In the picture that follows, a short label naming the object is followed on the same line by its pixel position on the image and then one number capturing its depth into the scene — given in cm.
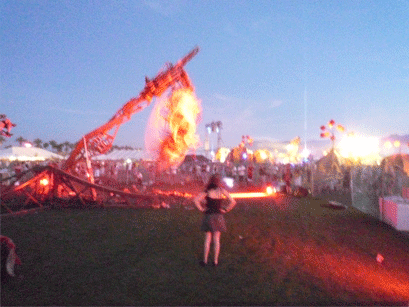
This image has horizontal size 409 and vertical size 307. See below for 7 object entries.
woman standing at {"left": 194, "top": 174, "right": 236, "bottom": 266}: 621
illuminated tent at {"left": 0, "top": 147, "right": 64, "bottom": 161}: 2709
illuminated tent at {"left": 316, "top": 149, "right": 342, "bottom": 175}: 2138
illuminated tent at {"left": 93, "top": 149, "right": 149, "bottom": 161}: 3409
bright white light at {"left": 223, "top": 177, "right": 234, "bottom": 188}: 2048
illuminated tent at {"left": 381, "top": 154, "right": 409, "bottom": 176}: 1192
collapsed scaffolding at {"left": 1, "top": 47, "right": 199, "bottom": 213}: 1267
